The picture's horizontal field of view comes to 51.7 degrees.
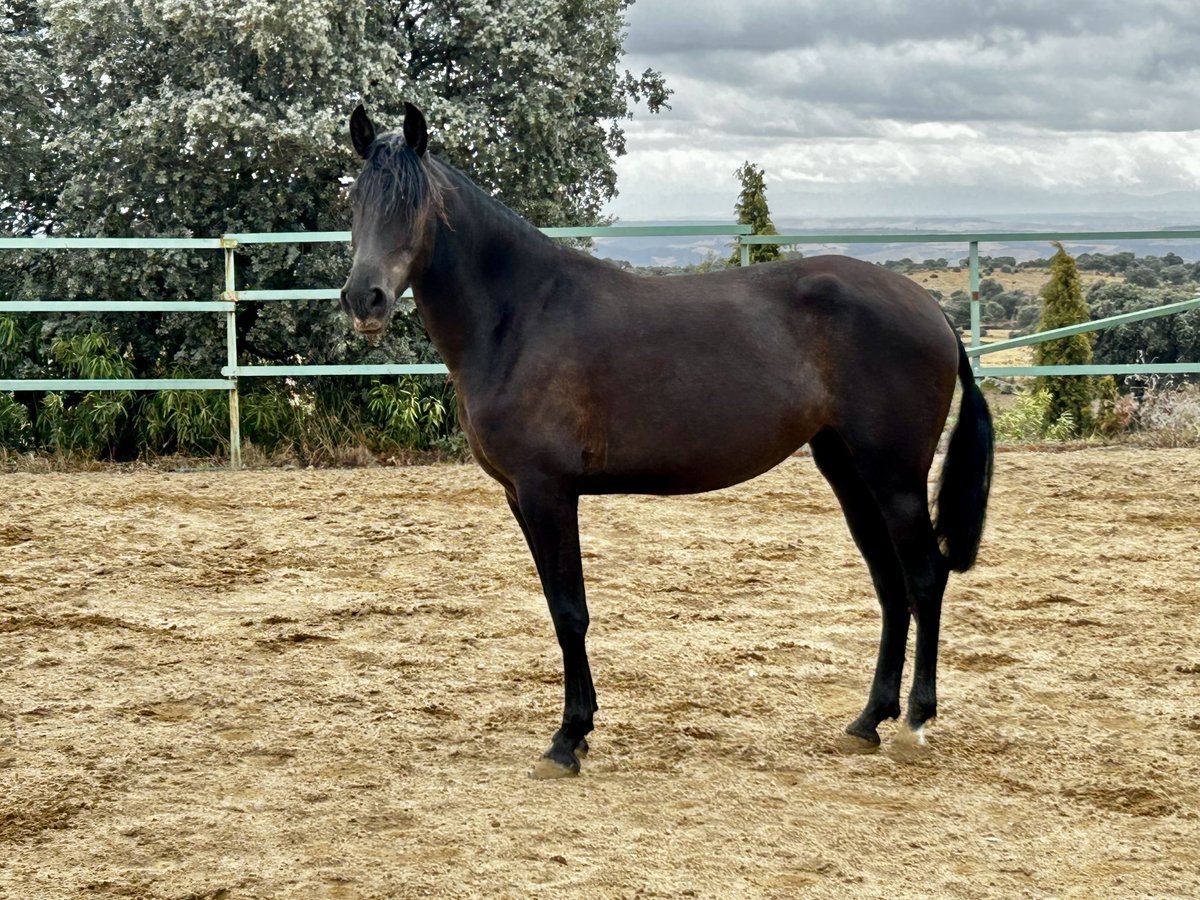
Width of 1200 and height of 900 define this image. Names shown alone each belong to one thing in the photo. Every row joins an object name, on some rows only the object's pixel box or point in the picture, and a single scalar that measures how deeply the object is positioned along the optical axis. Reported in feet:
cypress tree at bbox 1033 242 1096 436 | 50.55
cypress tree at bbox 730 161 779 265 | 48.62
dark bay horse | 11.56
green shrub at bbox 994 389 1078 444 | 42.39
